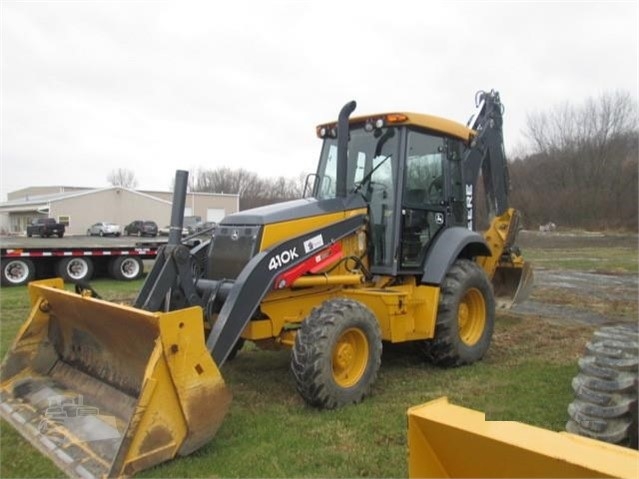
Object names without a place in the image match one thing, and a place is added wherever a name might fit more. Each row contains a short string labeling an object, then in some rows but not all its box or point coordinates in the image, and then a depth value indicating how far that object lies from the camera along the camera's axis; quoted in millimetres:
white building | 50531
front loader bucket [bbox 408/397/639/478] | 1975
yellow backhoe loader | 3871
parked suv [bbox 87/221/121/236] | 44188
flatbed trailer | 14605
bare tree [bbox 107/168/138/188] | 89119
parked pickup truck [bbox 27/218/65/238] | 36594
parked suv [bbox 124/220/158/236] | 42519
